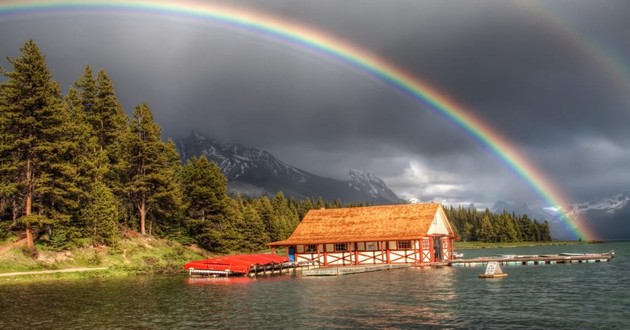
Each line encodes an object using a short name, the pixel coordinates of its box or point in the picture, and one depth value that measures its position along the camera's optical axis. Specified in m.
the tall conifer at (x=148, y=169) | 71.81
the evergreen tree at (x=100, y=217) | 58.78
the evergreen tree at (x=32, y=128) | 52.47
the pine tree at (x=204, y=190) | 80.06
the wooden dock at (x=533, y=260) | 62.97
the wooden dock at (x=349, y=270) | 53.50
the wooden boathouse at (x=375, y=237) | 62.81
